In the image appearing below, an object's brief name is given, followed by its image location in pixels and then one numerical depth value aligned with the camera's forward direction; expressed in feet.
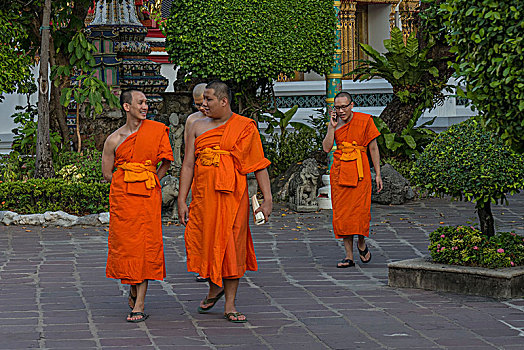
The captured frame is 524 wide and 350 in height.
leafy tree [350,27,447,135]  46.11
